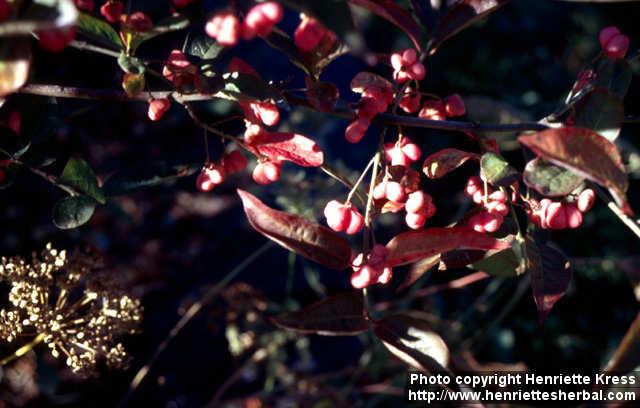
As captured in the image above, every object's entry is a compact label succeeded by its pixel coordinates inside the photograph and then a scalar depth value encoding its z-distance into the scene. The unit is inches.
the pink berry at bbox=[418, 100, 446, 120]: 20.6
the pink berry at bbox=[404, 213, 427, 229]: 19.8
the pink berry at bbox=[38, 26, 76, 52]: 17.3
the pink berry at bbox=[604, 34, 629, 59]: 19.6
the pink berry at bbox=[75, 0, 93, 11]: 18.4
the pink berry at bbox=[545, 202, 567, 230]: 19.6
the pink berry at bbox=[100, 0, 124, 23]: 18.8
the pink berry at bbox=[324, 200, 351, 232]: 19.6
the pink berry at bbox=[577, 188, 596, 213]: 19.6
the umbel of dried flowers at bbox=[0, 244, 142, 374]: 20.3
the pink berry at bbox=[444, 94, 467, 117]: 20.5
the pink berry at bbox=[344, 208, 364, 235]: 19.6
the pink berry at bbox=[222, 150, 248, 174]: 20.5
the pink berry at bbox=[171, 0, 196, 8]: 19.0
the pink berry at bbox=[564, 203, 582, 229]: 19.6
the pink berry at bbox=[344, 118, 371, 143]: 19.5
